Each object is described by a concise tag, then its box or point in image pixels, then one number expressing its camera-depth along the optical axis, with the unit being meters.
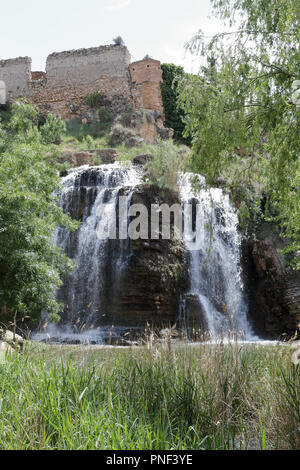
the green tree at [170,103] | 27.70
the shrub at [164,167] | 15.24
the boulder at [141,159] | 17.33
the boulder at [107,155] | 20.34
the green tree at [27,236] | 8.80
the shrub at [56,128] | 22.81
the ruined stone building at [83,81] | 28.05
